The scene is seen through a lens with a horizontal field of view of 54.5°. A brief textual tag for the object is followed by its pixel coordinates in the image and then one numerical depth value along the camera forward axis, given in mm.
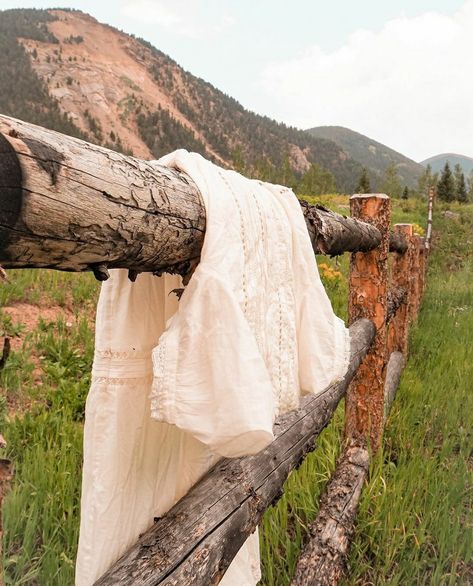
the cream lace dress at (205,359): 701
